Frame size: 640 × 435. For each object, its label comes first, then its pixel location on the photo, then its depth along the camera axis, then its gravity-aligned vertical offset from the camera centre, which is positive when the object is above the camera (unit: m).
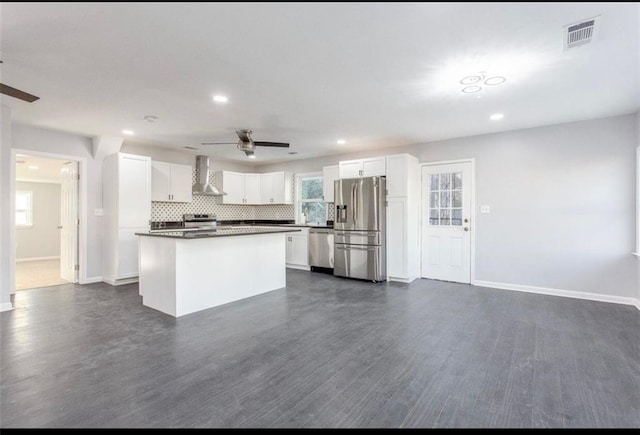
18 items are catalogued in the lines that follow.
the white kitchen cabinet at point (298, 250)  6.56 -0.71
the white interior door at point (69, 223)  5.28 -0.09
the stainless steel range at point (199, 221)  6.49 -0.07
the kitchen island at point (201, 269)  3.57 -0.66
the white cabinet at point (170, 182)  5.77 +0.70
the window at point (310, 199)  7.08 +0.42
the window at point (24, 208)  8.04 +0.27
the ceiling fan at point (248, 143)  4.62 +1.13
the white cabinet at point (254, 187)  7.07 +0.72
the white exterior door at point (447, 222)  5.16 -0.09
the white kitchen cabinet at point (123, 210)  5.08 +0.13
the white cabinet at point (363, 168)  5.49 +0.93
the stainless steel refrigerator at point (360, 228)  5.37 -0.20
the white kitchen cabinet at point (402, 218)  5.23 -0.02
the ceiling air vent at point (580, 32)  2.09 +1.32
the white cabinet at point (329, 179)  6.45 +0.82
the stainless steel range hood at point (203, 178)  6.39 +0.84
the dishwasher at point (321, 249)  6.14 -0.66
